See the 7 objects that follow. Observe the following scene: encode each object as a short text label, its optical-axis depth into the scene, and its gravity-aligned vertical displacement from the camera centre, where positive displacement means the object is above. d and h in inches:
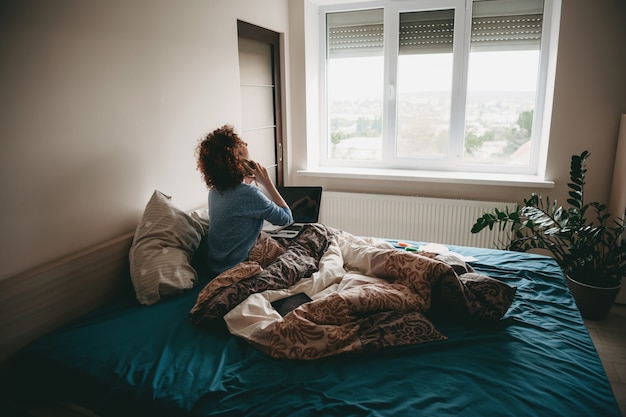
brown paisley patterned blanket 58.2 -26.7
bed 49.9 -31.2
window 128.7 +10.2
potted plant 100.5 -30.5
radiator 127.9 -30.4
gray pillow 72.0 -22.7
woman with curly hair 78.4 -15.0
